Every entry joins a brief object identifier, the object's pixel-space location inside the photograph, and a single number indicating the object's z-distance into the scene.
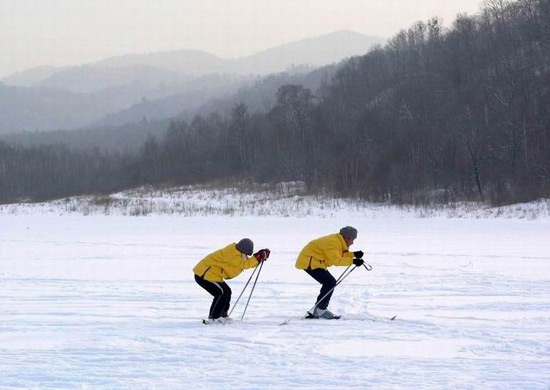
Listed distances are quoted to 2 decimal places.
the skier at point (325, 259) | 16.97
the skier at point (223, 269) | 16.20
